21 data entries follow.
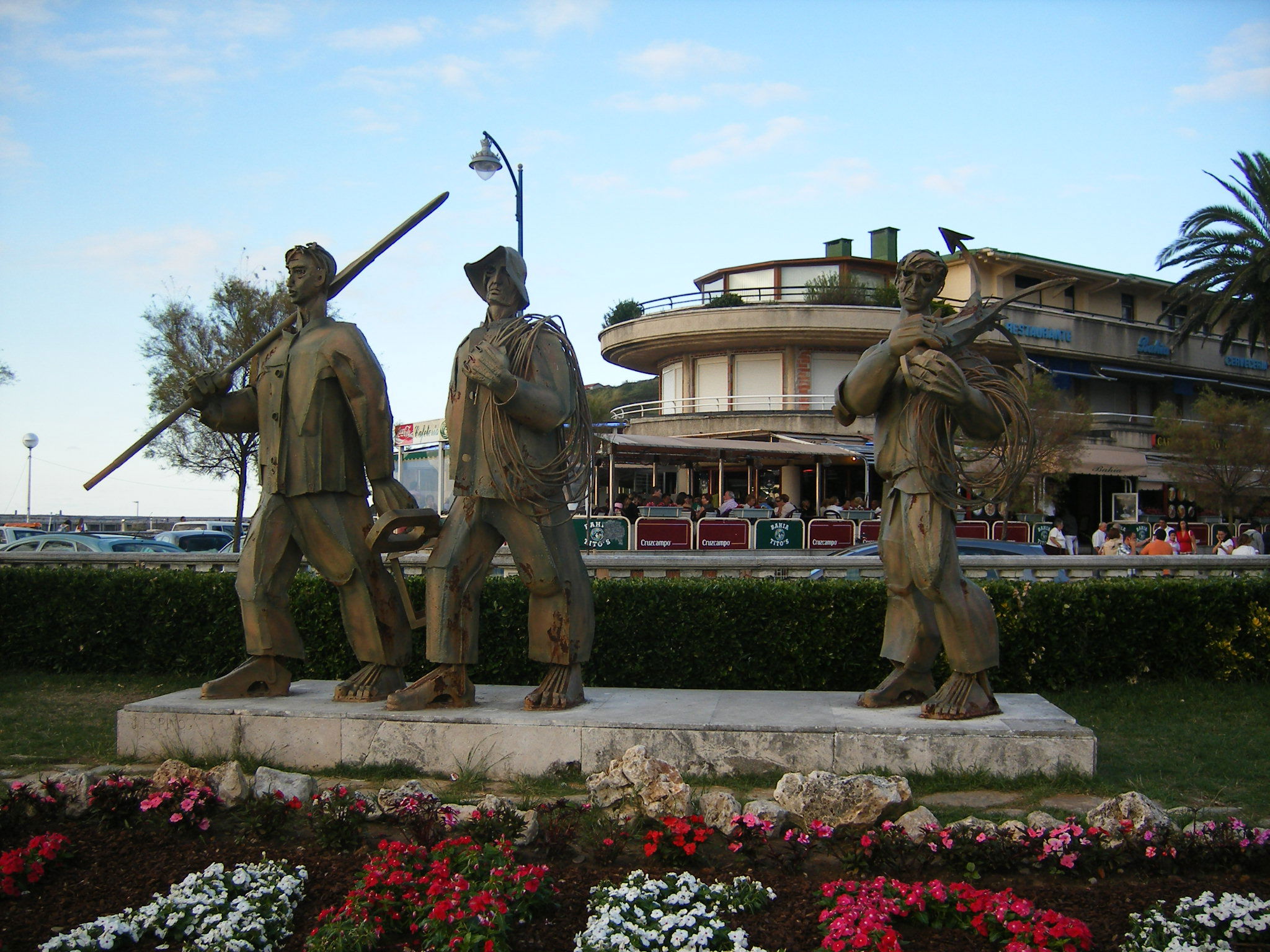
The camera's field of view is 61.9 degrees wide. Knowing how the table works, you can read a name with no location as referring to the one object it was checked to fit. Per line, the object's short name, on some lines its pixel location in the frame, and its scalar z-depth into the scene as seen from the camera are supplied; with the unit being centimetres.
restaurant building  3481
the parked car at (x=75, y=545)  1623
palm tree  2744
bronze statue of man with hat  555
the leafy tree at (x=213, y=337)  2177
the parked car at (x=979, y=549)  1433
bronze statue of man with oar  577
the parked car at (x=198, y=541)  1948
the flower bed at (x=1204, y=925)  316
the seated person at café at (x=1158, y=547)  1612
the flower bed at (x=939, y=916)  312
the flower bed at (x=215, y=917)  327
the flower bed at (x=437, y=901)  321
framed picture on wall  2820
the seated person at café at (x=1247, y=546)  1489
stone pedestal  511
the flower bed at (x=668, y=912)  321
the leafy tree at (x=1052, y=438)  2772
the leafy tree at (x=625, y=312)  4128
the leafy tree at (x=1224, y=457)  2959
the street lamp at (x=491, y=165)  1592
